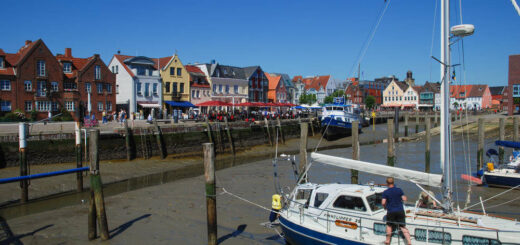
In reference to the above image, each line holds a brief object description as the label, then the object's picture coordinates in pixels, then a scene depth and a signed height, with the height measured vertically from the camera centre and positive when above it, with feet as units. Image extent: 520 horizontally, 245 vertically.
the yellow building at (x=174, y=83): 185.06 +16.19
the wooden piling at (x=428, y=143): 68.70 -5.69
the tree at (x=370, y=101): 360.48 +12.45
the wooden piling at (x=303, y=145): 55.16 -4.48
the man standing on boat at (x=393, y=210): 31.27 -7.83
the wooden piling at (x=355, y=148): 53.78 -4.90
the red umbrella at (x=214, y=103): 135.13 +4.39
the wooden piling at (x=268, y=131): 123.26 -5.20
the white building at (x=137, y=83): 171.12 +14.79
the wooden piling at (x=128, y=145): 87.66 -6.73
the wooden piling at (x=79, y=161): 60.90 -7.24
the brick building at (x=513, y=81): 190.15 +16.14
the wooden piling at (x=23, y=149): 57.26 -4.86
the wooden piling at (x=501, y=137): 78.18 -5.03
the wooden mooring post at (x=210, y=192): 34.47 -6.83
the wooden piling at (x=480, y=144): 74.28 -5.94
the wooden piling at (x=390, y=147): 63.98 -5.71
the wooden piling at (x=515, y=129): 81.41 -3.37
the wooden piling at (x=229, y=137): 109.19 -6.15
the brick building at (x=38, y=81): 130.62 +12.88
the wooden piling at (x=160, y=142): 93.81 -6.49
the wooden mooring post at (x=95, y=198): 37.40 -7.96
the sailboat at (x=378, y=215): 30.68 -8.97
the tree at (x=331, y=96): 320.87 +16.14
